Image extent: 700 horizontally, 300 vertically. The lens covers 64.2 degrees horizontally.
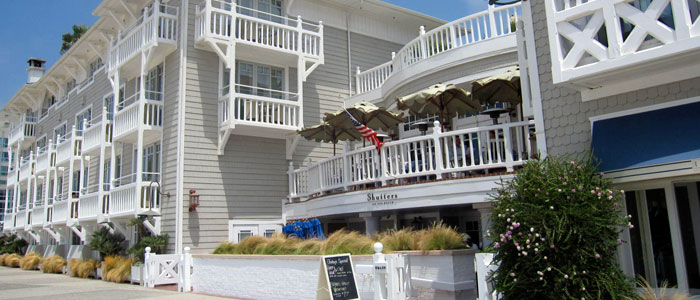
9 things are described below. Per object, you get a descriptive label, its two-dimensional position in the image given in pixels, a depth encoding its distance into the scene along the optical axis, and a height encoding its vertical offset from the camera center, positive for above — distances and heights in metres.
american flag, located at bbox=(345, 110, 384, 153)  13.02 +2.39
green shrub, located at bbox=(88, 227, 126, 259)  18.73 +0.11
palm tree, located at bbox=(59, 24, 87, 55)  47.91 +18.01
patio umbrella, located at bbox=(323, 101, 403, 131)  14.73 +3.17
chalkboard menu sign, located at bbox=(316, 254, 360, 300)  9.23 -0.70
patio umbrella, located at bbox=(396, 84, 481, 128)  13.15 +3.18
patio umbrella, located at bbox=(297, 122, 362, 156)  16.25 +3.06
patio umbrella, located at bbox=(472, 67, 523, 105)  12.19 +3.15
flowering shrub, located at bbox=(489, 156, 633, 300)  7.07 -0.12
